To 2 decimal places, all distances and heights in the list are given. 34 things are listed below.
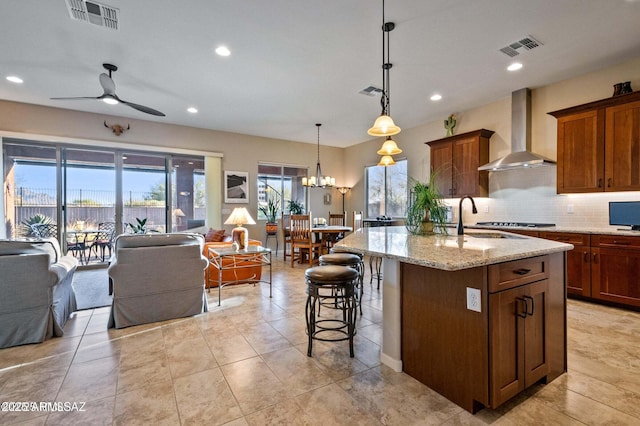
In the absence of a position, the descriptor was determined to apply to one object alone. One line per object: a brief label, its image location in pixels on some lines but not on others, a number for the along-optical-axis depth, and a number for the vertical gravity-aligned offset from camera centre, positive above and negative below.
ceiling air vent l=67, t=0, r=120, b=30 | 2.57 +1.81
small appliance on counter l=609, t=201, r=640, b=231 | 3.38 -0.03
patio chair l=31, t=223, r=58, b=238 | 5.29 -0.31
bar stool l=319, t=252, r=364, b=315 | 2.88 -0.48
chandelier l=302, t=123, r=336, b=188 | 6.87 +0.72
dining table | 5.76 -0.41
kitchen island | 1.55 -0.62
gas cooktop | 4.11 -0.19
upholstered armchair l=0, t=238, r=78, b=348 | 2.44 -0.68
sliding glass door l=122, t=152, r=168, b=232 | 6.04 +0.44
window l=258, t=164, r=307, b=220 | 7.46 +0.70
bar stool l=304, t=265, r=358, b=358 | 2.23 -0.54
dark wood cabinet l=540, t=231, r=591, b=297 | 3.52 -0.63
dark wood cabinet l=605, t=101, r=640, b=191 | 3.30 +0.72
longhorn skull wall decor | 5.68 +1.63
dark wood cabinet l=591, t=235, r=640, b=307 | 3.18 -0.65
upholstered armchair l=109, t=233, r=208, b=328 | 2.87 -0.66
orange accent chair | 4.27 -0.93
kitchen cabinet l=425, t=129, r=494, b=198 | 4.83 +0.83
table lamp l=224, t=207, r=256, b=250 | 4.14 -0.15
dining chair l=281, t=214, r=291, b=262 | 6.24 -0.45
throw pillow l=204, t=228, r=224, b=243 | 5.63 -0.46
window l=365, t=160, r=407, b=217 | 6.80 +0.53
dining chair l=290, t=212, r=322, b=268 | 5.66 -0.43
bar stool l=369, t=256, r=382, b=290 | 4.09 -1.06
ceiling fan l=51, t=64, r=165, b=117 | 3.52 +1.53
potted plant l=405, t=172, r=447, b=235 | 2.54 +0.01
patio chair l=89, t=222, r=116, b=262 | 5.78 -0.50
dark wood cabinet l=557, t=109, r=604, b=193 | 3.57 +0.74
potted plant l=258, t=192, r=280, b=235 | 7.09 +0.02
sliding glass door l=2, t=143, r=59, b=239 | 5.16 +0.42
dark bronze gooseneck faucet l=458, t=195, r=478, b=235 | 2.60 -0.15
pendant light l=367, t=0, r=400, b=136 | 2.84 +0.85
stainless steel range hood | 4.17 +1.13
